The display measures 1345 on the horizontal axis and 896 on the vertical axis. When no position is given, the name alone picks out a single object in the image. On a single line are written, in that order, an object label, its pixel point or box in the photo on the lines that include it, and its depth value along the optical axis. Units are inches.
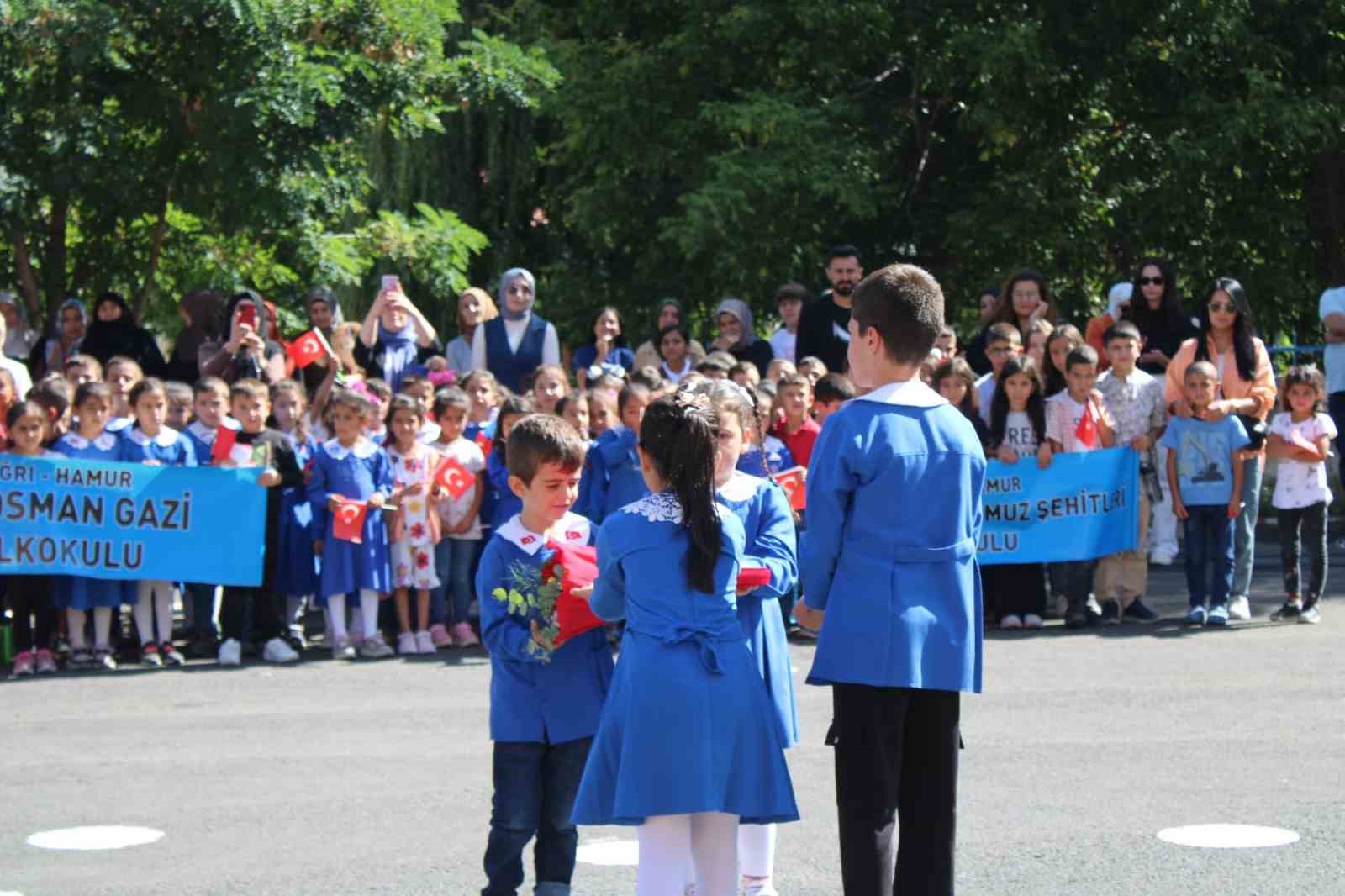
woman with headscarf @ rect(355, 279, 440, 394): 589.6
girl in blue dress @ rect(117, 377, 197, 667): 463.5
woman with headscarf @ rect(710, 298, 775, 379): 601.9
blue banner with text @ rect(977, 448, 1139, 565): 497.0
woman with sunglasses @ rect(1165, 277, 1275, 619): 486.0
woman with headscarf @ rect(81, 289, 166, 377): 566.6
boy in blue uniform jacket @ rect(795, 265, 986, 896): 205.2
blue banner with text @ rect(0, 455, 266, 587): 459.2
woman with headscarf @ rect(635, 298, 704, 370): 597.3
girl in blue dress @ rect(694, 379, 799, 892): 223.1
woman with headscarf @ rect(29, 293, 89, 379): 565.6
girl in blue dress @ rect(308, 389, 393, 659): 462.3
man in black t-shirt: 567.8
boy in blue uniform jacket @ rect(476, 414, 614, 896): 228.8
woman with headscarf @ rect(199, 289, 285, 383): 527.5
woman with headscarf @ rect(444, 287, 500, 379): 595.2
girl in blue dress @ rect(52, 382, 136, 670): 457.4
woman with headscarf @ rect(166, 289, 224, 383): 567.8
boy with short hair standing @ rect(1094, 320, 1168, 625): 500.4
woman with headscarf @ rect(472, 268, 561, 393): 579.2
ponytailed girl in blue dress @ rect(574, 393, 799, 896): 204.7
